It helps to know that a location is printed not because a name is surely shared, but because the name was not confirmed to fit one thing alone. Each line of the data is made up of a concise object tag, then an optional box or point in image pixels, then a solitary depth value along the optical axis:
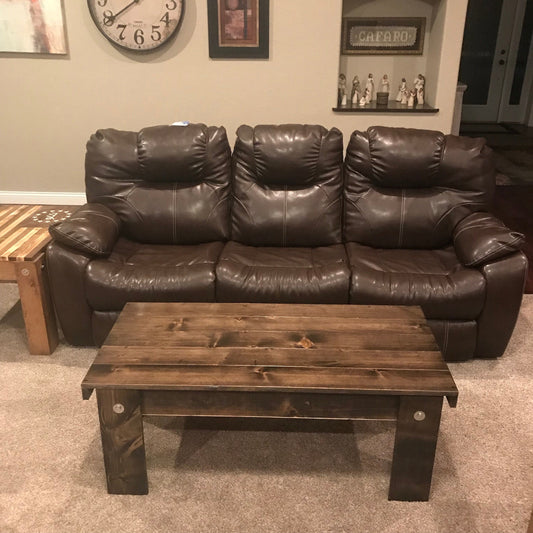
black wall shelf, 4.40
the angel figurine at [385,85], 4.64
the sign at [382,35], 4.56
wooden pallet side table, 2.73
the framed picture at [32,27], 4.24
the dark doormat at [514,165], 5.81
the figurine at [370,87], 4.63
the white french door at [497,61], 7.68
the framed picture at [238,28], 4.15
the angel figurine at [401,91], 4.61
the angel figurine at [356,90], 4.61
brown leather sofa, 2.78
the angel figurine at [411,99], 4.53
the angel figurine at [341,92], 4.55
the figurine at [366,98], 4.60
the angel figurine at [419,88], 4.59
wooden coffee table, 1.86
